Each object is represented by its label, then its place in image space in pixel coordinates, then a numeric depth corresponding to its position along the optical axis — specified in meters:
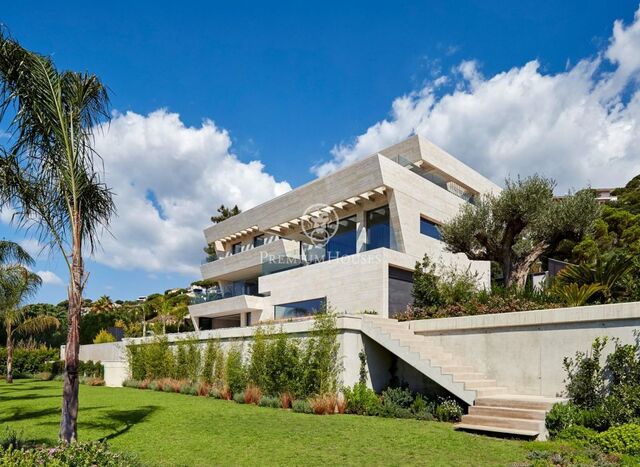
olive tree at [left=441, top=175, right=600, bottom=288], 19.30
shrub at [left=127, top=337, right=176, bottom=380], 22.02
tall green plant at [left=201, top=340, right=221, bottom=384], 19.47
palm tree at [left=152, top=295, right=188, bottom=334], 38.03
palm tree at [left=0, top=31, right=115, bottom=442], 8.57
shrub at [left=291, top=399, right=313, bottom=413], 13.81
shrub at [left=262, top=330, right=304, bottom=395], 15.30
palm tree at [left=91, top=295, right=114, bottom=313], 62.33
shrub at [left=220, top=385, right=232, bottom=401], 17.33
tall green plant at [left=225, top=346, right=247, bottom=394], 17.20
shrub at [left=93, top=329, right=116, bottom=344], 35.81
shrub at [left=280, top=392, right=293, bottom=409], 14.86
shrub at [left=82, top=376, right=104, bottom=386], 25.81
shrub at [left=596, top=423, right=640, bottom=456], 8.01
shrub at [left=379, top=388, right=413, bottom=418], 12.86
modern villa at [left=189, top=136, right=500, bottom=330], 21.41
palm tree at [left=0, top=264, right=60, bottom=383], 22.60
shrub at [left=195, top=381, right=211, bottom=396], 18.47
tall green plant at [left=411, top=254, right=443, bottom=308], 17.14
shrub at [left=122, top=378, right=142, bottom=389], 22.86
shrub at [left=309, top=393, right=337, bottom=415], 13.51
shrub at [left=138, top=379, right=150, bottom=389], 22.23
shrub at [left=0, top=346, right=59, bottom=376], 35.31
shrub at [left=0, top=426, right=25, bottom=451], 7.37
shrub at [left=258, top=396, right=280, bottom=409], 15.06
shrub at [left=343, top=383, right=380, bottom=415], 13.43
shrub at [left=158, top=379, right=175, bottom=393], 20.25
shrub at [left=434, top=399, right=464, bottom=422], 12.17
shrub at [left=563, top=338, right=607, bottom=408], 10.72
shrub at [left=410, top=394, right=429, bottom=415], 12.71
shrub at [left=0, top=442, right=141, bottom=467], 5.03
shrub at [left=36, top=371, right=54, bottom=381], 31.97
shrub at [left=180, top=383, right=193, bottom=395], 19.12
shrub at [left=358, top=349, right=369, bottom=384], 14.70
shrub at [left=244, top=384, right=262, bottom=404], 15.90
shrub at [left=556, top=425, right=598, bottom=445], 9.24
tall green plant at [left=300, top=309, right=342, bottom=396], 14.65
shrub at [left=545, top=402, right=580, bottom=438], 9.96
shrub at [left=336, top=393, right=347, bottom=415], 13.82
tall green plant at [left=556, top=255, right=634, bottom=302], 13.96
